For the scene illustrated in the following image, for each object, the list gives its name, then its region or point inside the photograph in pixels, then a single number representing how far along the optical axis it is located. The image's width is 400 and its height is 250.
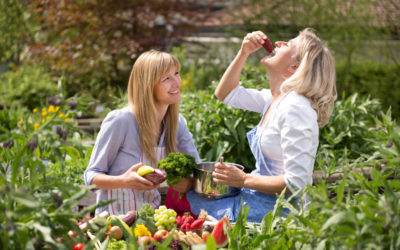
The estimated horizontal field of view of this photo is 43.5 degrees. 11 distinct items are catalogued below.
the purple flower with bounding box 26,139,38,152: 1.58
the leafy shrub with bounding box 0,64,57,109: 8.24
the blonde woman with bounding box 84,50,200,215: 2.87
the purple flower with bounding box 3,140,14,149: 3.46
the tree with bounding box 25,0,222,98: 9.30
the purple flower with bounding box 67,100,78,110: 5.20
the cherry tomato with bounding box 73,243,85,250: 1.89
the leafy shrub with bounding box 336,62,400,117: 8.52
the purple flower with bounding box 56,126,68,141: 4.30
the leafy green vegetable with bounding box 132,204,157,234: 2.20
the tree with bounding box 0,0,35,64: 10.80
